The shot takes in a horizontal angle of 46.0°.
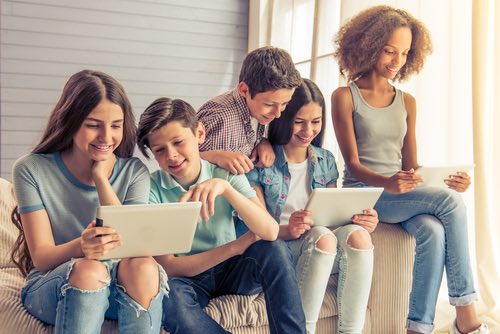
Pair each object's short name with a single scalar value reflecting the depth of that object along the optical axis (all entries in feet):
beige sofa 5.78
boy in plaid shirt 6.24
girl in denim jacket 5.38
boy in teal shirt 4.83
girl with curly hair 5.99
